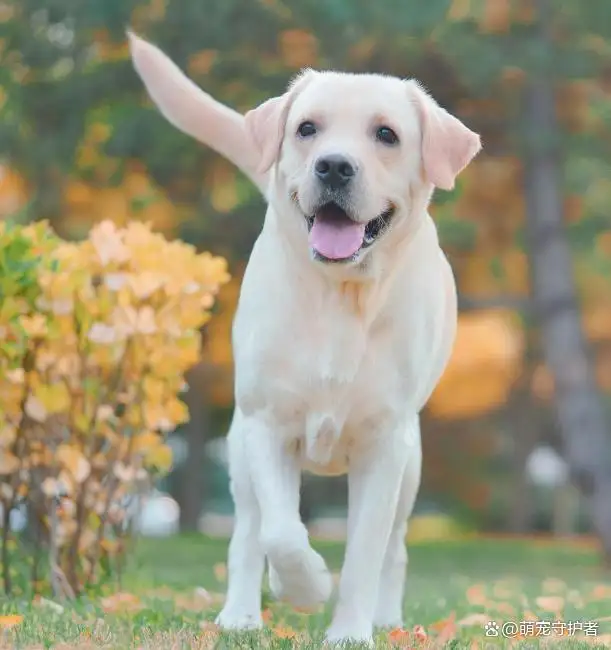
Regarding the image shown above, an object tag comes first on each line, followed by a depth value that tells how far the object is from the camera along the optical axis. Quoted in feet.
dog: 24.11
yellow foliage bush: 31.27
